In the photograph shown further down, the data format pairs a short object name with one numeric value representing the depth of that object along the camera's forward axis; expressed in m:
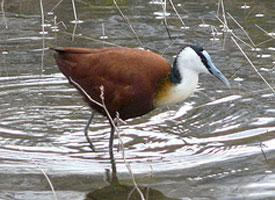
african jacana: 14.24
